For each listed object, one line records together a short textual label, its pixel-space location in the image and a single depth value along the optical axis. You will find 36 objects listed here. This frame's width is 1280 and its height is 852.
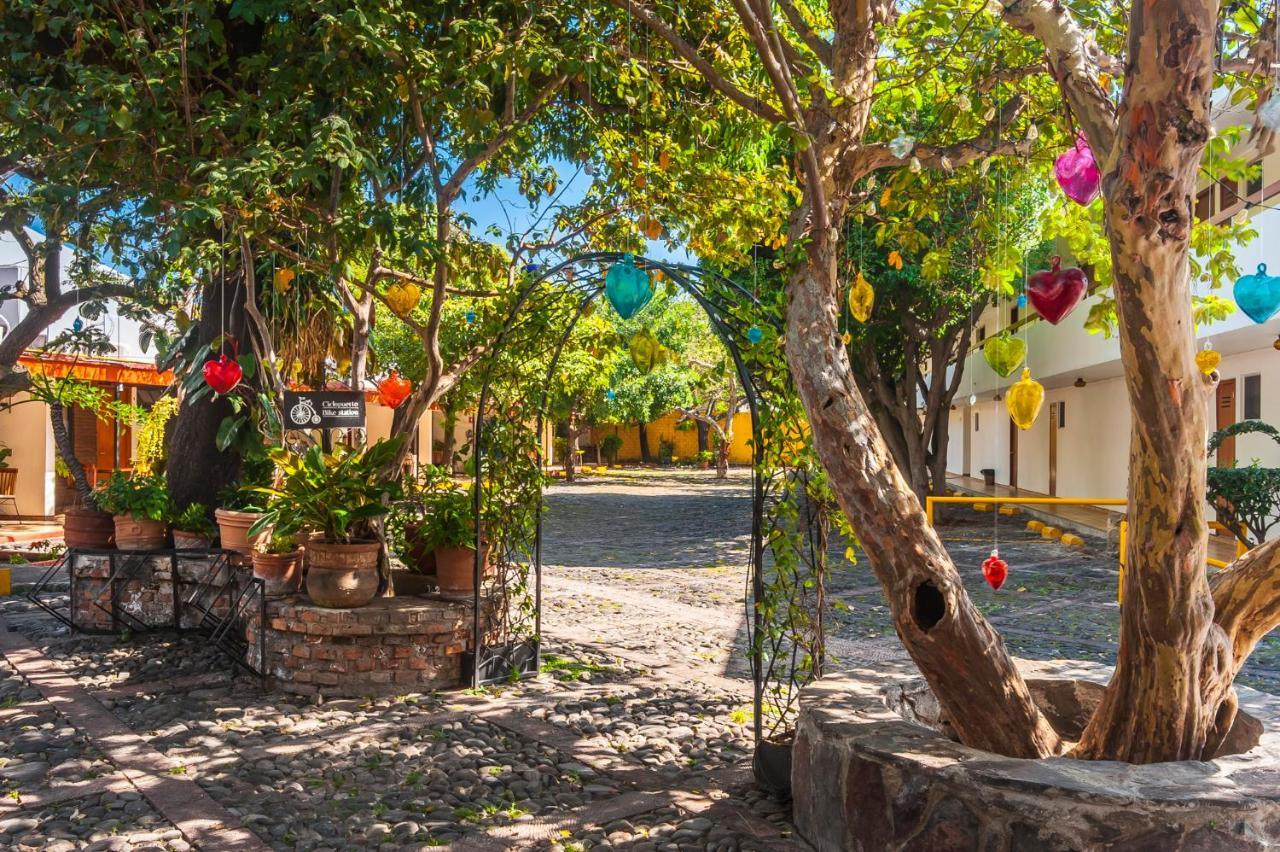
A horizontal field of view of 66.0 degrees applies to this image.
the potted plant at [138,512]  7.85
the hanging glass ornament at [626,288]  4.63
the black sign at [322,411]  6.64
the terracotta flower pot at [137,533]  7.84
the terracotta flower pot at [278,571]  6.67
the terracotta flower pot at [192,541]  7.89
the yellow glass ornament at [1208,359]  4.82
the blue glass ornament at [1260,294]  4.16
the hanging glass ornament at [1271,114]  2.81
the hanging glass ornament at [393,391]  7.61
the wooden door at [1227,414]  14.14
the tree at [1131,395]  3.03
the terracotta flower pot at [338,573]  6.18
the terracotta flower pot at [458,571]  6.75
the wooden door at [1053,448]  21.44
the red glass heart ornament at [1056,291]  4.04
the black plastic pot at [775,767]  4.44
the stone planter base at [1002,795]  2.94
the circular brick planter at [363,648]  6.12
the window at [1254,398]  13.21
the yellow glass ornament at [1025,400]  4.19
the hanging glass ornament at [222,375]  6.68
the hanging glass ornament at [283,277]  6.77
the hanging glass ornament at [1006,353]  4.01
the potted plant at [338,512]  6.19
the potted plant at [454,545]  6.75
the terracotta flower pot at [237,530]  7.15
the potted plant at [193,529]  7.90
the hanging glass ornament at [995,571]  5.23
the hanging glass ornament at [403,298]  7.03
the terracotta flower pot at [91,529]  8.16
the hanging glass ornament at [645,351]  5.20
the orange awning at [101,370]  14.38
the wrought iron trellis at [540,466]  4.75
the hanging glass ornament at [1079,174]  4.07
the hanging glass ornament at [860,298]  4.48
